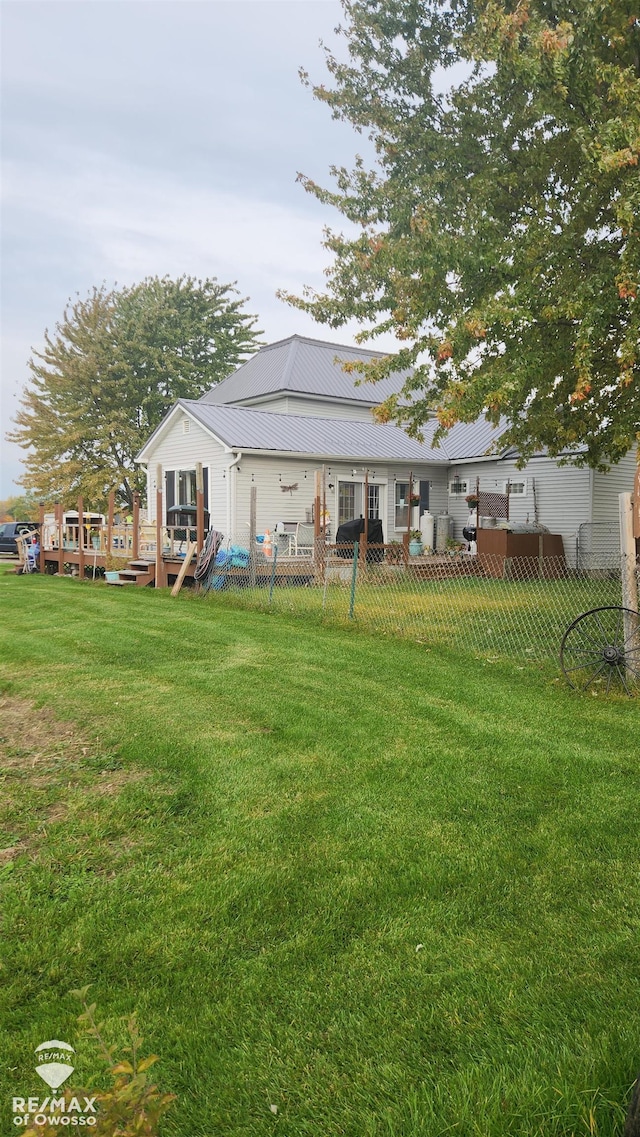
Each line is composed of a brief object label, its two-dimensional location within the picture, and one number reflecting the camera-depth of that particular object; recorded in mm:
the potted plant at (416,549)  20141
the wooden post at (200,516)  13984
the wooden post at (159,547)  14539
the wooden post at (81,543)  17938
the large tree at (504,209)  7809
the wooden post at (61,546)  19359
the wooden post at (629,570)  6711
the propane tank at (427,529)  21422
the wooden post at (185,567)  13680
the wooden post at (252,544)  12125
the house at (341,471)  18531
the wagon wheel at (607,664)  6430
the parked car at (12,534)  29531
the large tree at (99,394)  33125
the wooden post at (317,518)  15447
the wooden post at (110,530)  17281
